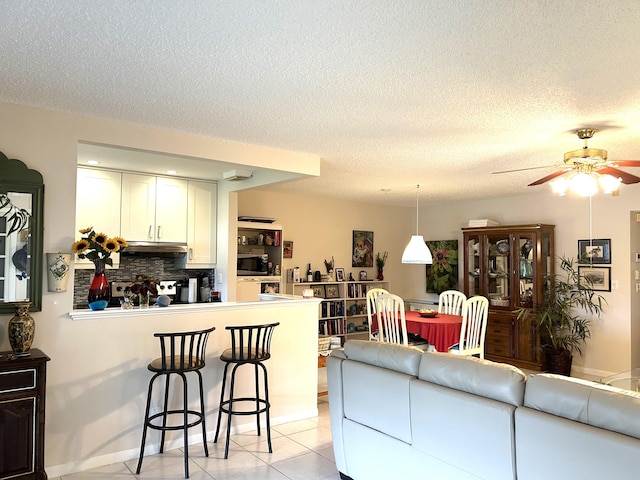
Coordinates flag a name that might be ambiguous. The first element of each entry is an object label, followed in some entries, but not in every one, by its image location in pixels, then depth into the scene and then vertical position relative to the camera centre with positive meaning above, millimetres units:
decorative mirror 2980 +137
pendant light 5254 +54
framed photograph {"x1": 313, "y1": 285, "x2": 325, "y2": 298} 7121 -489
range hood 5340 +88
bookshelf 6961 -727
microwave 6220 -81
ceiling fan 3479 +712
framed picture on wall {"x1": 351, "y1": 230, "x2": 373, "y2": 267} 7703 +137
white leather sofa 1870 -734
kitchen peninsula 3283 -818
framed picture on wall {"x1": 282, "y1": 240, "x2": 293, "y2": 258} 6883 +118
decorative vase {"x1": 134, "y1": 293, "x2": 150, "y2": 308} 3734 -334
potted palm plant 5895 -695
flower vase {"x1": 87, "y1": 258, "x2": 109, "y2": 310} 3416 -211
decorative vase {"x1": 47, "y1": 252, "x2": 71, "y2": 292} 3100 -88
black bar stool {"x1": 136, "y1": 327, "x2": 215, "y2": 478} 3187 -750
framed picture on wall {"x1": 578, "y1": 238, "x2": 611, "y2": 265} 5980 +98
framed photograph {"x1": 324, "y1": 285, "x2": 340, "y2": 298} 7199 -497
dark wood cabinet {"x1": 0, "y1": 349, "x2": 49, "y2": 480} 2688 -894
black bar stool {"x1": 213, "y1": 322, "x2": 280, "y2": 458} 3527 -744
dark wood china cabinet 6254 -292
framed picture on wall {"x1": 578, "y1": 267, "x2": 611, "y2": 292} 5965 -233
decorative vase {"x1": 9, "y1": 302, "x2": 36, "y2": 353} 2814 -425
